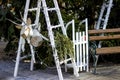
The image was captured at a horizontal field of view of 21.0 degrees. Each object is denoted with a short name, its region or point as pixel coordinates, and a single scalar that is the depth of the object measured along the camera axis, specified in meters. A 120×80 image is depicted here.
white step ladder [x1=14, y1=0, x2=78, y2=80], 5.49
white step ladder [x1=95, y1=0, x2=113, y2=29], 7.01
